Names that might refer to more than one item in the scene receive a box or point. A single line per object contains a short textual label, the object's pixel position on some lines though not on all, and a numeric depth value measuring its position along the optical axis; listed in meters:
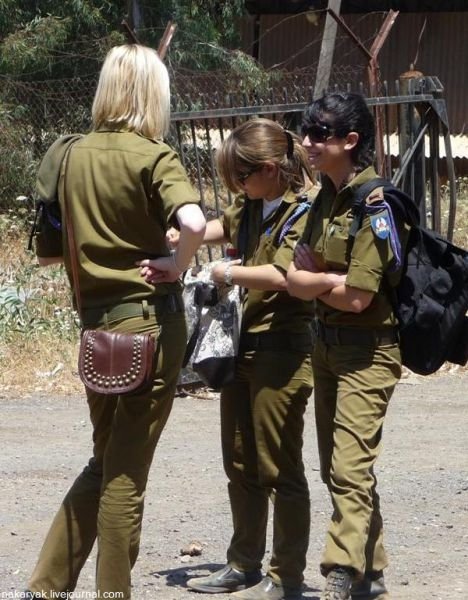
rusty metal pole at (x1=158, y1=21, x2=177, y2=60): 15.32
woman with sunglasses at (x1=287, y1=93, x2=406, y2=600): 7.71
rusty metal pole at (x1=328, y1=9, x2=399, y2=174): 17.56
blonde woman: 7.36
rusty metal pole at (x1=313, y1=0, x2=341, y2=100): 19.84
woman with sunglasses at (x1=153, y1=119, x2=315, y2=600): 8.37
